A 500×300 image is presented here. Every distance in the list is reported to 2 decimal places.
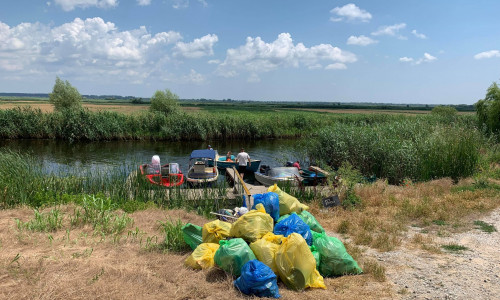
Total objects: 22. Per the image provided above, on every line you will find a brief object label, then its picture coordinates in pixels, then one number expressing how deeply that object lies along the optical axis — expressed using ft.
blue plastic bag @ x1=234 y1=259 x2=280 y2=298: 15.92
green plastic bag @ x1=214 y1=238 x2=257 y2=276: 17.39
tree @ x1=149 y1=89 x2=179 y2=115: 154.40
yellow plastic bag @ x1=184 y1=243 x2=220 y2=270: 18.21
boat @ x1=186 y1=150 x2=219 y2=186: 52.90
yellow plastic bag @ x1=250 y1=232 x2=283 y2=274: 17.80
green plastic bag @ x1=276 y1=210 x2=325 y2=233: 24.41
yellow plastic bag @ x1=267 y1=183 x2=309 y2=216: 26.12
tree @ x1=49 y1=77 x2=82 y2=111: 152.76
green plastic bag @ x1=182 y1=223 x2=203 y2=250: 20.66
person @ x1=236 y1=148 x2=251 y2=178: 61.46
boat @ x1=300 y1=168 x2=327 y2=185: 51.08
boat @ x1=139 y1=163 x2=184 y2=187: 46.80
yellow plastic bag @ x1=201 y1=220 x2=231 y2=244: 20.08
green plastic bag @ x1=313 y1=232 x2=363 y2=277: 19.33
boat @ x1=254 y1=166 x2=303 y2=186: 52.90
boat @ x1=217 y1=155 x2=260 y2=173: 68.69
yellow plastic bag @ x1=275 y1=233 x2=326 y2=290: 16.93
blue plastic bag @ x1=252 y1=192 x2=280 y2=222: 25.18
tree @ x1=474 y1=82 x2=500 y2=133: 84.69
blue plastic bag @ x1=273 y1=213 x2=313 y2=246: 21.06
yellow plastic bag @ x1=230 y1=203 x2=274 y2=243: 19.54
